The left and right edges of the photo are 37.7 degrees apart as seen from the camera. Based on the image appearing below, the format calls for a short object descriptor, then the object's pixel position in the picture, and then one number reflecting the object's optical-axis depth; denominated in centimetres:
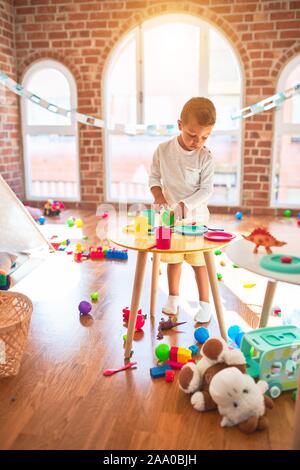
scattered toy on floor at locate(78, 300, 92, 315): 199
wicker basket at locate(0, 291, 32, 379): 144
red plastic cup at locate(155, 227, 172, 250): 145
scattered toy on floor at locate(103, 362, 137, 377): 152
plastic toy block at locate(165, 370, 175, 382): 148
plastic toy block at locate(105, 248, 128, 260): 295
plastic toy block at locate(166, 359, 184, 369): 157
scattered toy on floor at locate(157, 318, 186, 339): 187
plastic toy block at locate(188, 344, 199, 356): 167
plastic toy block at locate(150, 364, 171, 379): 150
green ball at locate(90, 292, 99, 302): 220
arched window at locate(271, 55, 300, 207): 421
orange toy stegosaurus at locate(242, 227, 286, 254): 125
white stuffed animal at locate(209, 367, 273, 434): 122
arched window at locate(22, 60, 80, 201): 467
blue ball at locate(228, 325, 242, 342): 176
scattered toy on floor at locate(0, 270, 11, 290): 232
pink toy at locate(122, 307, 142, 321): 195
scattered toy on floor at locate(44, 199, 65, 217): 440
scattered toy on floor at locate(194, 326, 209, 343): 175
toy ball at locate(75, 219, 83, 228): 390
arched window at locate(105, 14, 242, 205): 432
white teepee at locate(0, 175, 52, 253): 277
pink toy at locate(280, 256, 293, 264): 110
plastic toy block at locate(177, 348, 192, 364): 158
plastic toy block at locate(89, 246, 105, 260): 298
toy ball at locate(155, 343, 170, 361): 159
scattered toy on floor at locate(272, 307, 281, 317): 205
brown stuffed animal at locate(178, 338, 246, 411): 135
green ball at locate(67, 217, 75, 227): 390
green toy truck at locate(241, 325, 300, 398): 139
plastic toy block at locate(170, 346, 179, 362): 160
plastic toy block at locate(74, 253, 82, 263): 291
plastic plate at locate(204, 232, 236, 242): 153
